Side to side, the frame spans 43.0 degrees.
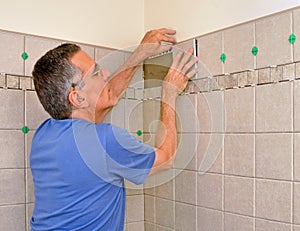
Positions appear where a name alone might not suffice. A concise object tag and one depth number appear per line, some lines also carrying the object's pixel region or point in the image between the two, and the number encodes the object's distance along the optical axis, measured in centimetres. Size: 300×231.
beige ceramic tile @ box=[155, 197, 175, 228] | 163
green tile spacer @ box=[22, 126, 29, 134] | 149
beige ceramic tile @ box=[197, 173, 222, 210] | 139
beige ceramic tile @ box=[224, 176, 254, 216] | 127
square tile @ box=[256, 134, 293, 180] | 116
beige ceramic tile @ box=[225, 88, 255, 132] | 128
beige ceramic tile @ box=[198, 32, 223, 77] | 140
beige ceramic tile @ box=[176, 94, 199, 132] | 151
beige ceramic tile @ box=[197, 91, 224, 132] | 139
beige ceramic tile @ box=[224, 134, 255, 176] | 128
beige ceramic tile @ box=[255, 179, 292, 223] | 116
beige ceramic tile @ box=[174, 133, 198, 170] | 150
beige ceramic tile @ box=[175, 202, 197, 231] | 150
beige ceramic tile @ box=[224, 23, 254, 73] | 129
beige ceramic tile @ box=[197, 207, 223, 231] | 139
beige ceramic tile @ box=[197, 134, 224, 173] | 139
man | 119
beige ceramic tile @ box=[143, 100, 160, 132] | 164
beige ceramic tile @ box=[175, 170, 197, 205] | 151
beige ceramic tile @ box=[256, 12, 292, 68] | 117
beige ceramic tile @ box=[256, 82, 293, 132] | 117
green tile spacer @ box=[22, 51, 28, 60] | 149
